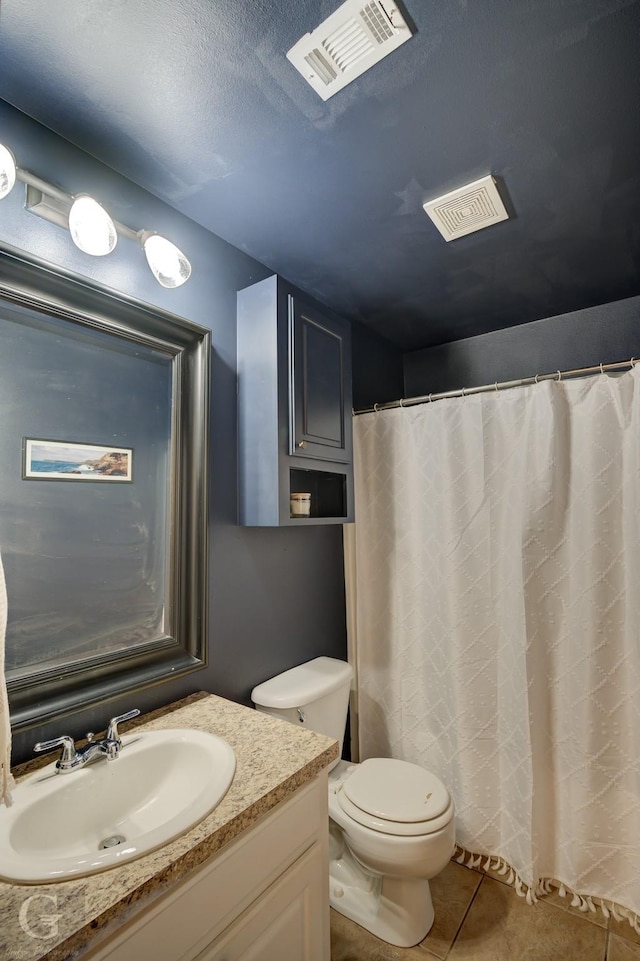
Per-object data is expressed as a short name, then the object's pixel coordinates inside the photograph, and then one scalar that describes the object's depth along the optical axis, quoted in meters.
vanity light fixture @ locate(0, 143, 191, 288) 1.02
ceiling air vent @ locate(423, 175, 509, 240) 1.30
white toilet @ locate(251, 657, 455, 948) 1.29
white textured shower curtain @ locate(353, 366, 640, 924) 1.47
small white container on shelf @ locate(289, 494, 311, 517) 1.59
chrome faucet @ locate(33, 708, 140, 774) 0.92
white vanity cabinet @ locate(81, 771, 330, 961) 0.69
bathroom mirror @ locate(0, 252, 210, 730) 0.99
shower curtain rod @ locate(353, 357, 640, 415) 1.51
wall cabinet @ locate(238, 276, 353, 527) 1.45
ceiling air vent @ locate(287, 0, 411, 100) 0.84
